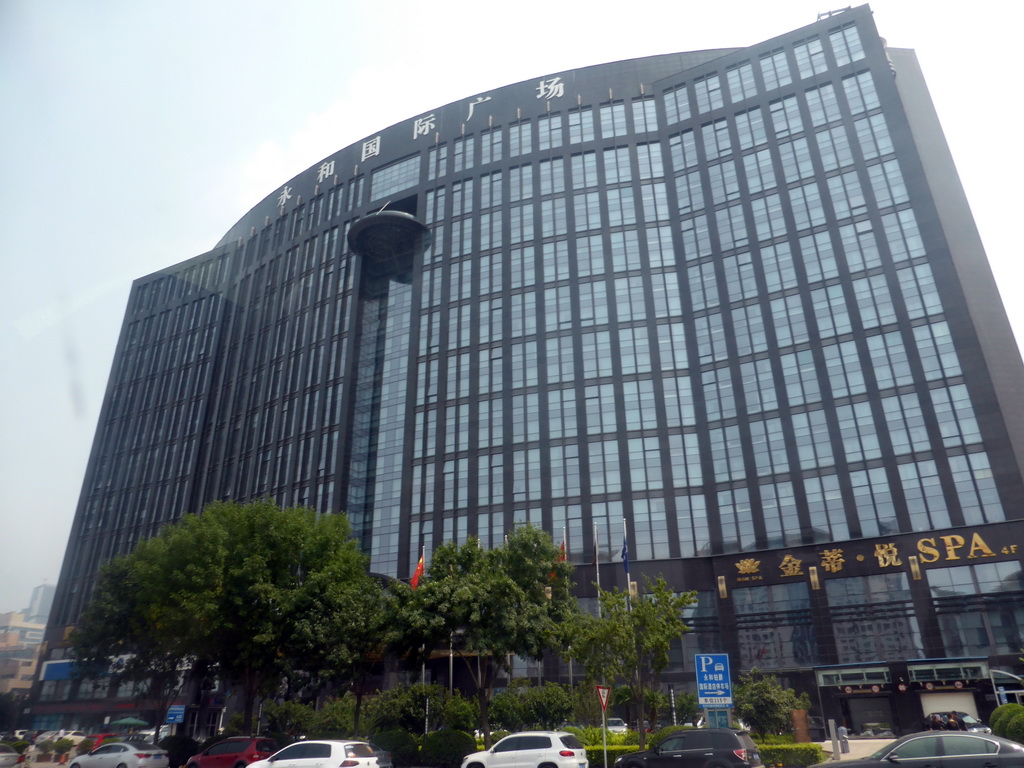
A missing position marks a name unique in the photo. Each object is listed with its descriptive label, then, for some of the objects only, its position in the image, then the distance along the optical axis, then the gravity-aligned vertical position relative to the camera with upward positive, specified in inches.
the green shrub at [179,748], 1348.9 -99.1
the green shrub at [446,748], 1168.8 -91.2
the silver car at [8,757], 1143.0 -93.6
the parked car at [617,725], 1575.0 -84.1
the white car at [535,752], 916.0 -78.5
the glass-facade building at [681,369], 1939.0 +1057.0
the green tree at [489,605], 1235.9 +137.8
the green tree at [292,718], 1536.7 -54.3
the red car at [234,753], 1082.1 -87.4
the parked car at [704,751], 857.5 -75.6
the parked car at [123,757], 1140.5 -95.1
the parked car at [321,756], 853.8 -74.0
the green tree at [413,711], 1337.4 -37.9
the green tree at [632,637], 1140.5 +74.6
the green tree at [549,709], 1364.4 -38.1
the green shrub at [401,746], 1216.8 -89.9
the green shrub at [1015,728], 926.6 -57.7
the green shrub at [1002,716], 982.4 -45.6
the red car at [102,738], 1791.0 -108.6
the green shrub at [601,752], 1096.2 -96.3
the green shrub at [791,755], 1110.4 -103.1
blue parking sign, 1031.3 +5.3
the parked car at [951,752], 598.5 -55.8
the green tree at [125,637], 1594.5 +119.1
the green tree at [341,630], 1289.4 +103.1
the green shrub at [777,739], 1245.7 -91.7
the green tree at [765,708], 1331.2 -41.1
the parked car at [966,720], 1563.7 -81.3
